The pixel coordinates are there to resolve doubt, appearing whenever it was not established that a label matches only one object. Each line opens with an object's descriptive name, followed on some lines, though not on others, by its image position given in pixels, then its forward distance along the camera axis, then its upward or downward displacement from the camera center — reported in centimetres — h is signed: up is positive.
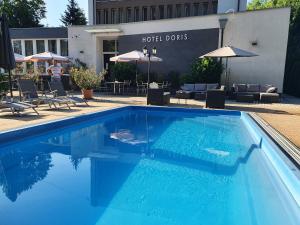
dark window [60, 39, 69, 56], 2122 +184
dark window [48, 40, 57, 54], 2152 +198
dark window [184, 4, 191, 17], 2394 +547
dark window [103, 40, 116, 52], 1939 +191
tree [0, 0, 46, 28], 4031 +859
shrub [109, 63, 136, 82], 1702 +18
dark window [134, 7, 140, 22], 2459 +518
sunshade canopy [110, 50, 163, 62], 1387 +83
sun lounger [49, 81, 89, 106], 1055 -72
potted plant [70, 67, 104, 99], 1282 -31
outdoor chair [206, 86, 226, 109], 1084 -85
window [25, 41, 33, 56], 2202 +183
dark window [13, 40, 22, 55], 2220 +197
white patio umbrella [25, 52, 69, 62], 1555 +82
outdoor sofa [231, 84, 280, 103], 1264 -71
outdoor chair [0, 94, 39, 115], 808 -96
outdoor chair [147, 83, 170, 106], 1162 -86
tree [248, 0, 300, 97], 1720 +125
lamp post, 1329 +104
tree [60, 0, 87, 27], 4294 +867
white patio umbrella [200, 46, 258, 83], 1138 +98
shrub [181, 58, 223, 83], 1438 +25
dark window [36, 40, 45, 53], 2169 +197
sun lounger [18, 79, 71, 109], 959 -71
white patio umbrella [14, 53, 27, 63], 1676 +80
